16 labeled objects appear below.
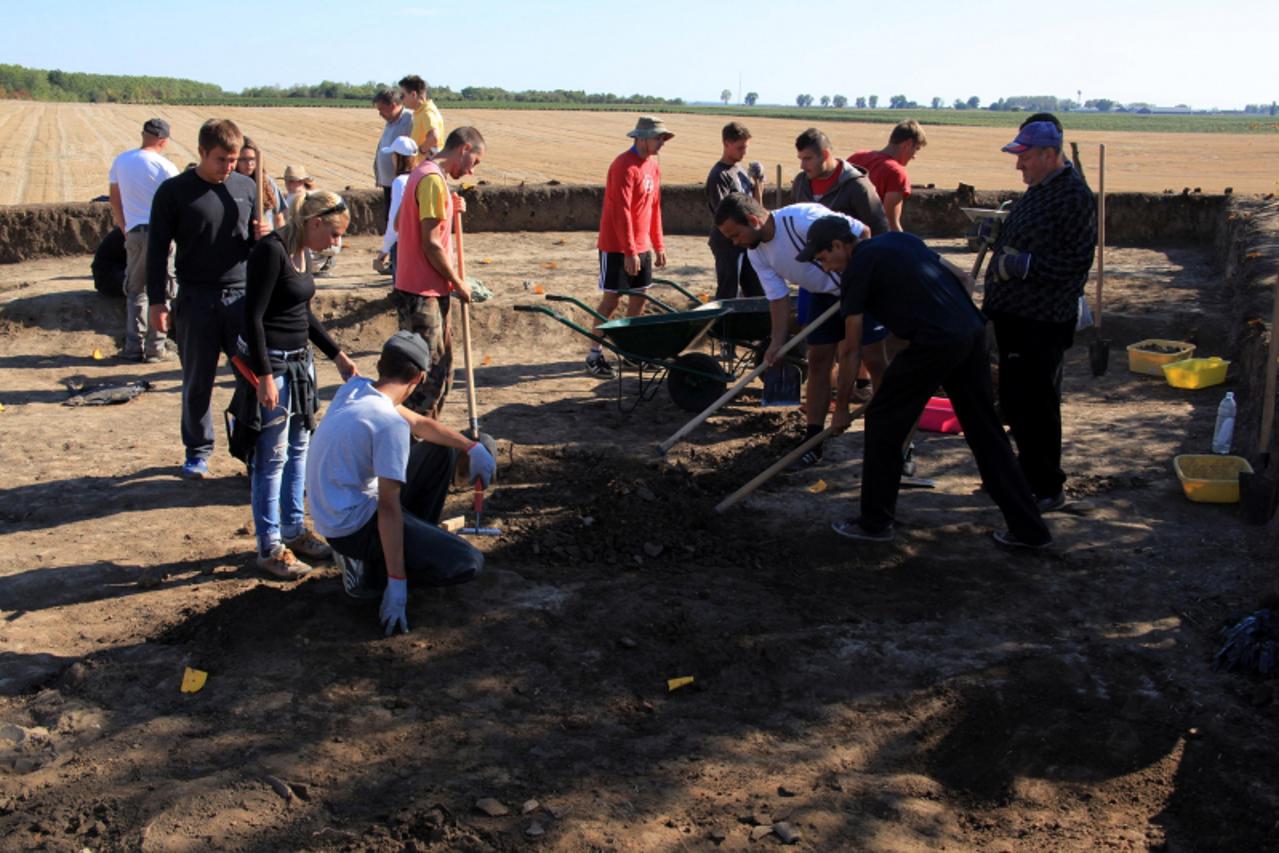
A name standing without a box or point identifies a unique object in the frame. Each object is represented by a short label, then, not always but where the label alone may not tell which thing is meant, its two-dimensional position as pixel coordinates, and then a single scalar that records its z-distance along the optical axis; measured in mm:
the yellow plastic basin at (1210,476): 5914
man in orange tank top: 6289
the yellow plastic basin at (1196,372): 8172
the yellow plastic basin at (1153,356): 8617
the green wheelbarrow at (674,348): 7383
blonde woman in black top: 4922
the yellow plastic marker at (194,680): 4246
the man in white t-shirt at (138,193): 8539
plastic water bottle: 6777
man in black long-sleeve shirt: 5602
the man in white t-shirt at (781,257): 6410
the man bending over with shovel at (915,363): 5227
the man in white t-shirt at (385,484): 4305
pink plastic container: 7324
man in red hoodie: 8406
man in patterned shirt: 5664
